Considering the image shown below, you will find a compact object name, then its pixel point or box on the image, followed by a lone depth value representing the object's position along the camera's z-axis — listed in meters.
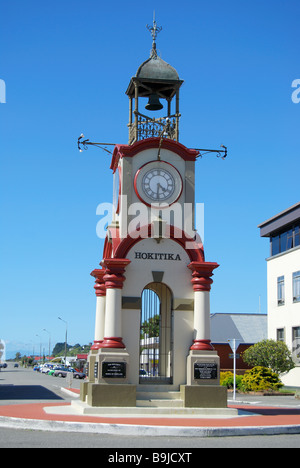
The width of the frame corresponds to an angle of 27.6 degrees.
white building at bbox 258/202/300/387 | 43.16
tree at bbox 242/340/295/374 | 38.78
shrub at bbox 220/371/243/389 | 35.44
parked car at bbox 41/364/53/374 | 92.72
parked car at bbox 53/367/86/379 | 65.62
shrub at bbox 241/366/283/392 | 34.81
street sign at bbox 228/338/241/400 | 27.97
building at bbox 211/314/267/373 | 54.50
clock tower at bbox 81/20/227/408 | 18.22
